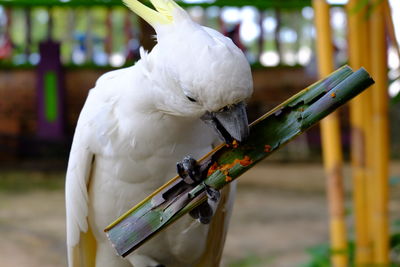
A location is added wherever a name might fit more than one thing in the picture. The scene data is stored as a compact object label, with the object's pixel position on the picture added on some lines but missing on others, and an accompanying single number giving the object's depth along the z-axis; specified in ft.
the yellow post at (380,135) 5.35
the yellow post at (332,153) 5.48
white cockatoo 4.01
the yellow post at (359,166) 5.45
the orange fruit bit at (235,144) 4.09
